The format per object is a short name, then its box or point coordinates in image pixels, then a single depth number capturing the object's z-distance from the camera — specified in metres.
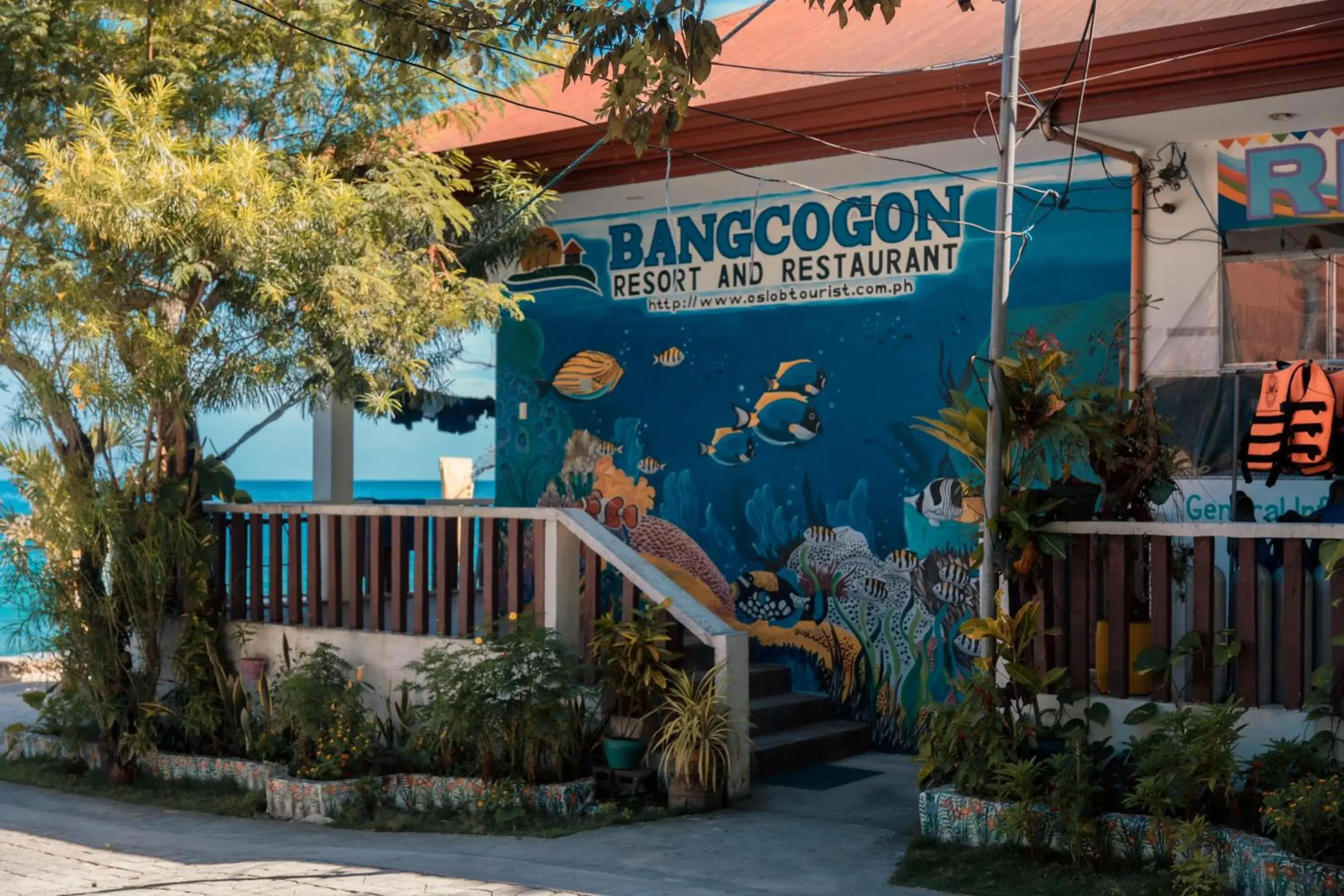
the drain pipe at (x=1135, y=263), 9.19
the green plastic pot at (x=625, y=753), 8.27
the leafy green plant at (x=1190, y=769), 6.31
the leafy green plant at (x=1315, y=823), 5.81
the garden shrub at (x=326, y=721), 8.80
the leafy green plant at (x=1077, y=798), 6.59
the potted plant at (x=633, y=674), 8.32
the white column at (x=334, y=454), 13.52
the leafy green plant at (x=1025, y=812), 6.75
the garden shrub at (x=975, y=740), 7.08
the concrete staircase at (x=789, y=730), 9.23
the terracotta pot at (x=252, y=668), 10.05
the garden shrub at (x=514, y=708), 8.19
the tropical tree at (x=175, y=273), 9.20
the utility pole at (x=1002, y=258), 7.18
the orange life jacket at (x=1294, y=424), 7.71
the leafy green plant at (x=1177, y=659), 6.90
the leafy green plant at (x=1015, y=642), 7.20
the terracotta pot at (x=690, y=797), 8.10
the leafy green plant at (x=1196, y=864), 6.01
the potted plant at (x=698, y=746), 8.05
